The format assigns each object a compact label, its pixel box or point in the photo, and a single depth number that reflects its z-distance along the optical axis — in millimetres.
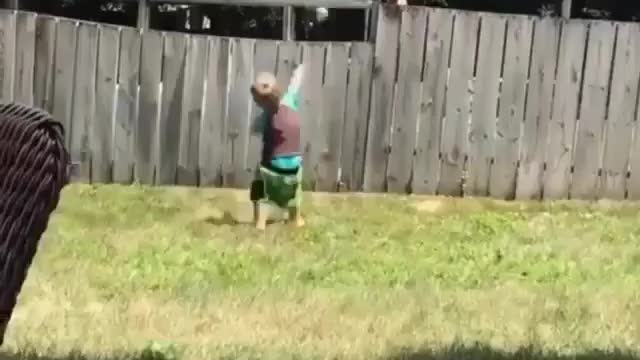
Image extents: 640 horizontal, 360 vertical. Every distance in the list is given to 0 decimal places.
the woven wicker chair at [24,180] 2777
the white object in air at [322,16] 11703
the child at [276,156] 8352
